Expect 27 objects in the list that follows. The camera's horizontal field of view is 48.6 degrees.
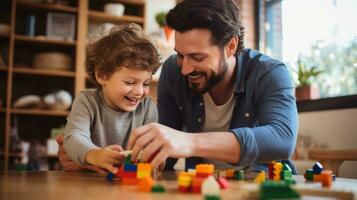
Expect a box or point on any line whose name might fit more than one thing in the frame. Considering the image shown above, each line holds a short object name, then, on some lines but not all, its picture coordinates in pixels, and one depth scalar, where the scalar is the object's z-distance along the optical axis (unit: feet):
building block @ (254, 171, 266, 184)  2.97
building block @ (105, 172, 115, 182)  3.12
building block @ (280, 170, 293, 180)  3.11
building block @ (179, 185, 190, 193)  2.37
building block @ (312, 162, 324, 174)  3.15
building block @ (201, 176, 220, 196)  2.08
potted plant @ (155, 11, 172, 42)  12.49
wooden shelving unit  10.96
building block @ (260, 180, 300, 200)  1.82
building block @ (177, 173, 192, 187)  2.37
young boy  4.43
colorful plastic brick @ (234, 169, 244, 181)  3.30
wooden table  2.14
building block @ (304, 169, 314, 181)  3.17
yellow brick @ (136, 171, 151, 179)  2.60
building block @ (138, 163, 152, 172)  2.61
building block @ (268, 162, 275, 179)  3.22
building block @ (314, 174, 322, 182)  3.07
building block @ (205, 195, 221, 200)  1.83
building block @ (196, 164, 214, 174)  2.57
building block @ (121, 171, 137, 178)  2.77
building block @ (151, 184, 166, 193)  2.34
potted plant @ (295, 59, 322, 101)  9.23
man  3.00
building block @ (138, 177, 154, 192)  2.38
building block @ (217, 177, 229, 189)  2.55
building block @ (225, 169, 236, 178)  3.41
